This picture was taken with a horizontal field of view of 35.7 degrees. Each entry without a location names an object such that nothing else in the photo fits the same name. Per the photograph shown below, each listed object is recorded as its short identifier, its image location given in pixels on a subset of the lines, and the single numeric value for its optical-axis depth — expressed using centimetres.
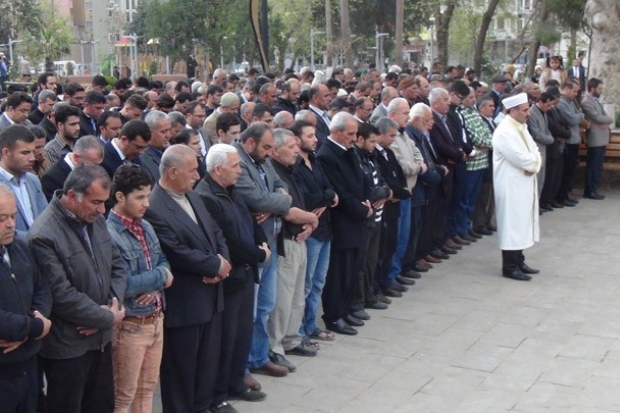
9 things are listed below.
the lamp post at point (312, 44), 4394
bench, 1537
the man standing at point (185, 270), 588
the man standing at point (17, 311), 464
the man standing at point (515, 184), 1004
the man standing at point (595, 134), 1452
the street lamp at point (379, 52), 4216
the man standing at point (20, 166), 630
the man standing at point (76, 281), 500
